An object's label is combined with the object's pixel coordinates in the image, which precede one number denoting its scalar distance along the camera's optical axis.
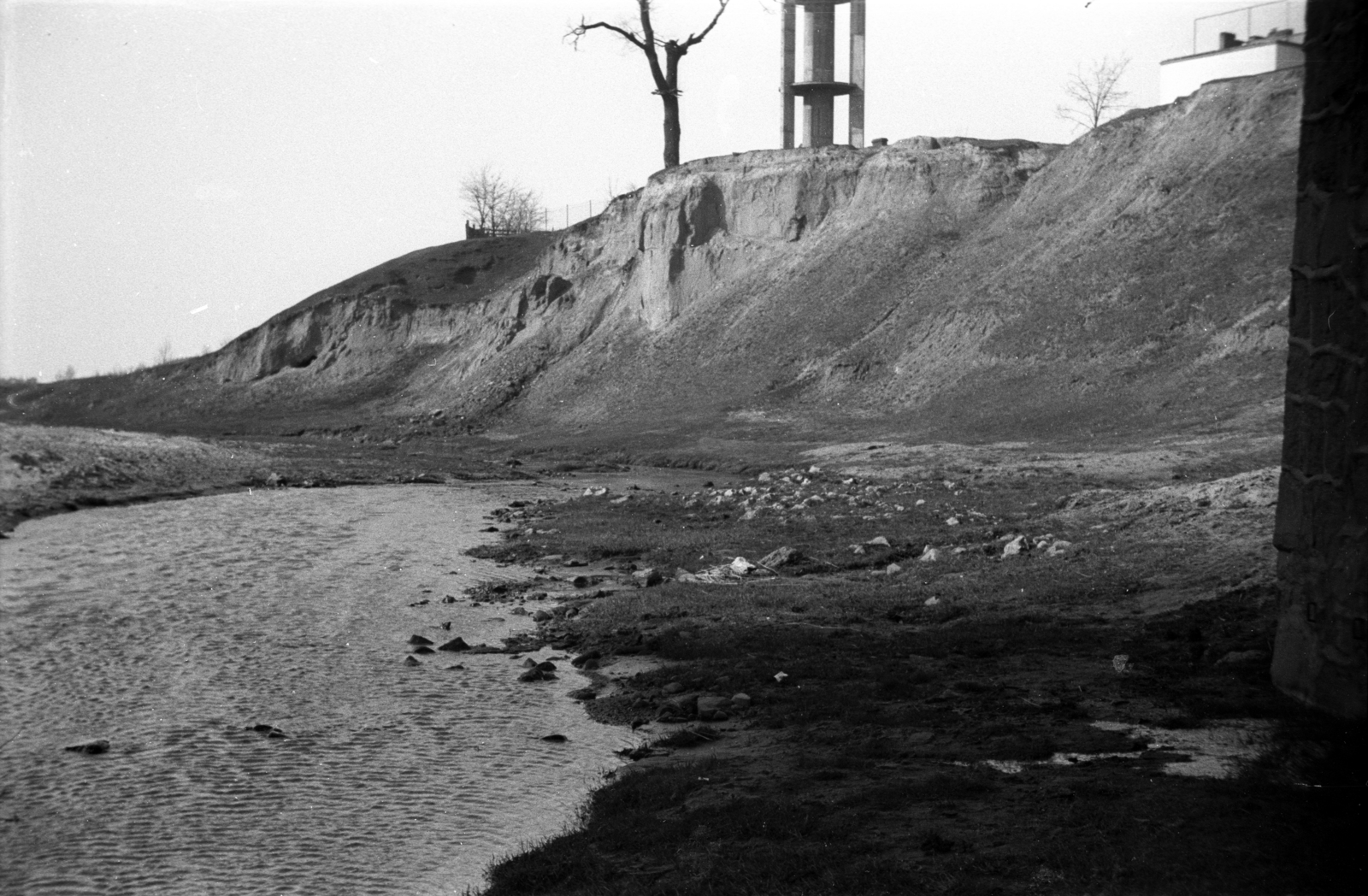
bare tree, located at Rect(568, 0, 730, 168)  64.50
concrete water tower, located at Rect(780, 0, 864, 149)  70.81
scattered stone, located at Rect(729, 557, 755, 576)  17.31
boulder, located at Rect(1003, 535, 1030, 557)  16.41
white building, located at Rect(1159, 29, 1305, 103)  47.03
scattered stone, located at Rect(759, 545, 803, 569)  17.67
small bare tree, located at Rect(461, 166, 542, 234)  109.38
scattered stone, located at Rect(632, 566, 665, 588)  17.28
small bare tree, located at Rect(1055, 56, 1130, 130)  68.56
